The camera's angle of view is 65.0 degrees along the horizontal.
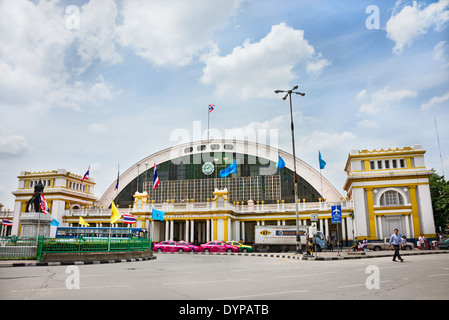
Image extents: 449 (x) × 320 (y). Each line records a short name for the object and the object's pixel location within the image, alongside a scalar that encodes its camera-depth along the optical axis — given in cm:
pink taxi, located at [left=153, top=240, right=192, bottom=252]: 4159
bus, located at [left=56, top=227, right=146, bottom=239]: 4366
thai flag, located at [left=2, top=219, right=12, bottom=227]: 5740
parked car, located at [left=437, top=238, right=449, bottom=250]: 3440
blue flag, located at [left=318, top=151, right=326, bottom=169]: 4427
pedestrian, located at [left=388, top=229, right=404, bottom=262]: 1941
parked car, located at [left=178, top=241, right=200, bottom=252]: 4128
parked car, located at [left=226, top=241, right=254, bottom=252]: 4062
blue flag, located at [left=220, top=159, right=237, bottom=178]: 4919
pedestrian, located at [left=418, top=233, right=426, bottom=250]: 3672
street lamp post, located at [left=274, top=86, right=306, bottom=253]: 2958
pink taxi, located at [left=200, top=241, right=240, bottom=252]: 4044
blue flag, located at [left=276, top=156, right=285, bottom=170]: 4193
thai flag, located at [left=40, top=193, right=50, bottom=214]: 2960
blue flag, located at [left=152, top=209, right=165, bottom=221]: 4191
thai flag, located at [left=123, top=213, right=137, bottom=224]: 4738
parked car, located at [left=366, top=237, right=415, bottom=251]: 3786
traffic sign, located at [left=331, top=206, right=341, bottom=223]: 2633
